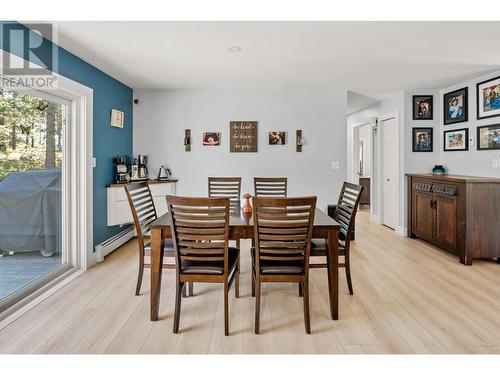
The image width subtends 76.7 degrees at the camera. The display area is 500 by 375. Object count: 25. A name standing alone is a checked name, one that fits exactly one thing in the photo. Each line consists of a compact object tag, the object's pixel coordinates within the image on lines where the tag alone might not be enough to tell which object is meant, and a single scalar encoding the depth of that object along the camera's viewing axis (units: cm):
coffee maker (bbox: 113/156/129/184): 430
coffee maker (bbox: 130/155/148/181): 468
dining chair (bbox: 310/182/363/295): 250
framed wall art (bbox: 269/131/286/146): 504
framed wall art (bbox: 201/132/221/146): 506
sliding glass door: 250
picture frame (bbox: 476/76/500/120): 398
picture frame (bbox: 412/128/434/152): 505
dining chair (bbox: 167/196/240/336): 204
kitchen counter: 458
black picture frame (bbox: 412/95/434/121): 503
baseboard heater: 374
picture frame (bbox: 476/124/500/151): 399
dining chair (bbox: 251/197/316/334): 202
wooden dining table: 227
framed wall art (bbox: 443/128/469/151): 452
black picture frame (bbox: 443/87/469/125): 449
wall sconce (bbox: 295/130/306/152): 502
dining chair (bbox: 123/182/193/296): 254
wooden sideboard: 360
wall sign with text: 504
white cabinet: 407
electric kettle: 502
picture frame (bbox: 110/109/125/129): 425
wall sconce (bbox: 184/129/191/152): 505
